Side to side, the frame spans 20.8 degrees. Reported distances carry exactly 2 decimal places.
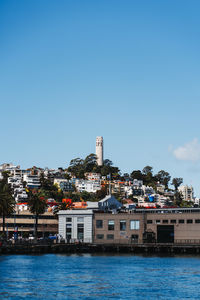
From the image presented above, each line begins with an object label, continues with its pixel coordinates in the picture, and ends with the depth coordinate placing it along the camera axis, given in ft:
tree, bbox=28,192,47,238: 523.70
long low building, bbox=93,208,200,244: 460.14
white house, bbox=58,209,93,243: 495.82
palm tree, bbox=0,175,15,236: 475.31
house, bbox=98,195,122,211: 518.33
